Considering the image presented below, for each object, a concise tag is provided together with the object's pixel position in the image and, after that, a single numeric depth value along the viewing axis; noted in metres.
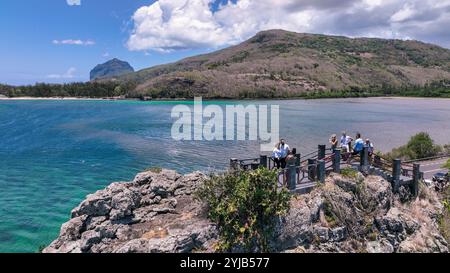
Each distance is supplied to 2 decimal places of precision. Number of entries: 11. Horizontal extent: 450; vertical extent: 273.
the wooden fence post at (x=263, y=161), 15.70
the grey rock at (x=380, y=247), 13.96
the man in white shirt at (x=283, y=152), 15.50
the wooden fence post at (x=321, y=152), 17.28
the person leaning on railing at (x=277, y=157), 15.48
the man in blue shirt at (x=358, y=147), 16.38
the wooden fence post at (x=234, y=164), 14.31
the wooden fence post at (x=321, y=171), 14.48
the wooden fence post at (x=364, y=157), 16.09
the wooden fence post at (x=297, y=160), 15.83
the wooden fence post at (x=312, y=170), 14.84
